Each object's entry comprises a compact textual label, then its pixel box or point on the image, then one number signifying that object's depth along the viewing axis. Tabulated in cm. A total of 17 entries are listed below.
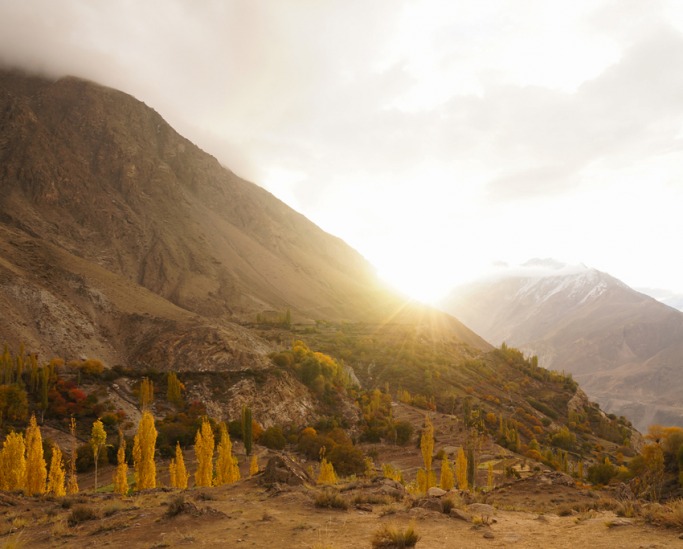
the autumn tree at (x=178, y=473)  3759
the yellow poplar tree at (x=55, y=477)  3606
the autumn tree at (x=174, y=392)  6381
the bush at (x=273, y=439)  5806
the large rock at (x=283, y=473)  2412
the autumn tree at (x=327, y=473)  3914
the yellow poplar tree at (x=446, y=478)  4369
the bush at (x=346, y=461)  4878
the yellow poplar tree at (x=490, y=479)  4658
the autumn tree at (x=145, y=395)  6169
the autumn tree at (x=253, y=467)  3921
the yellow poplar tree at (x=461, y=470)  4703
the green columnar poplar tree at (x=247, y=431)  5050
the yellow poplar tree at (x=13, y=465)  3344
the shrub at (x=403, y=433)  7107
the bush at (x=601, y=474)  5672
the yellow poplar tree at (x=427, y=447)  5303
